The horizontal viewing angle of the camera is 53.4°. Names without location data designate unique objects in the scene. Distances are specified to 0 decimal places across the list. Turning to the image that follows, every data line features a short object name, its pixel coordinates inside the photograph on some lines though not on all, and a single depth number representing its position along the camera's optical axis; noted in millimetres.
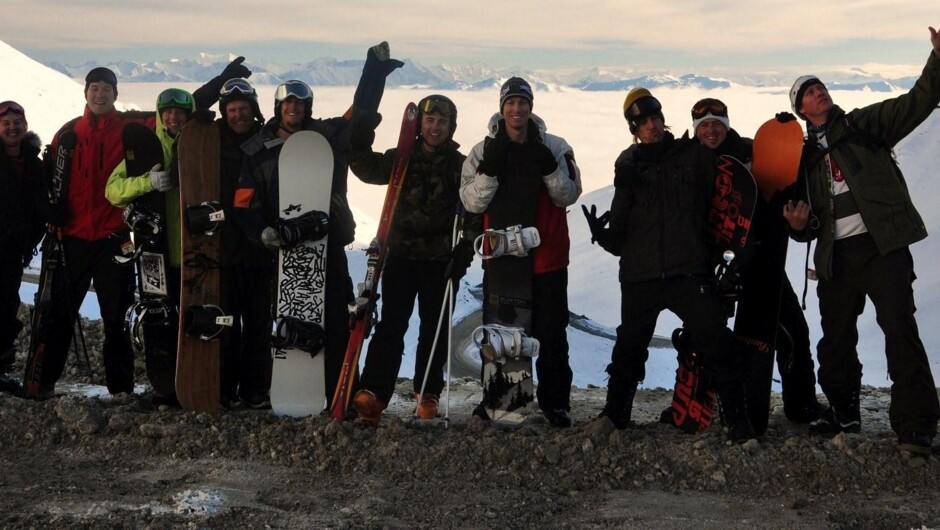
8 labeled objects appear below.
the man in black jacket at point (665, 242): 5715
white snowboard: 6477
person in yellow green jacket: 6555
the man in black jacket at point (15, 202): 7145
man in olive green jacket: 5438
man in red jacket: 6895
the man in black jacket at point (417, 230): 6355
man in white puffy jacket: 6008
